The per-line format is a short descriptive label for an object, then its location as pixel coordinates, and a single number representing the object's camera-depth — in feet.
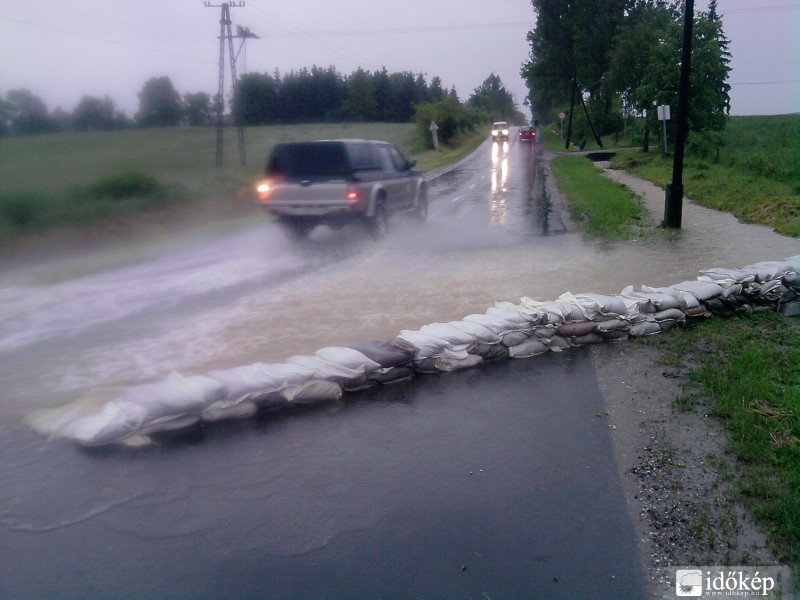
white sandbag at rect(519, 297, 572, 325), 24.49
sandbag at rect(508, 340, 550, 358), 23.70
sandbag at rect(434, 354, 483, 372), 22.39
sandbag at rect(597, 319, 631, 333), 25.14
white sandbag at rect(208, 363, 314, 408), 18.81
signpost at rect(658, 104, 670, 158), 97.96
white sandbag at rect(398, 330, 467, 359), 22.24
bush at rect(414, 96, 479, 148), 129.91
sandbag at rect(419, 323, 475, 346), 22.86
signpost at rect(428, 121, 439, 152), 127.29
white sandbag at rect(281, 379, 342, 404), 19.56
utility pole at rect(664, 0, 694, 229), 47.80
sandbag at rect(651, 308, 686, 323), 25.95
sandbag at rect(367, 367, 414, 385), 21.08
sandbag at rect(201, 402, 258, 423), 18.39
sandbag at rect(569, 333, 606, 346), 24.85
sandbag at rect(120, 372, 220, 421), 17.74
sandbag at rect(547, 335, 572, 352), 24.43
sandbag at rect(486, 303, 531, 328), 24.17
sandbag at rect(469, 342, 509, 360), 23.12
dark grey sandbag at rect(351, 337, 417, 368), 21.18
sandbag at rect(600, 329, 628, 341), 25.18
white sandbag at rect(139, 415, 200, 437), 17.51
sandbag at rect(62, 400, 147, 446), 17.08
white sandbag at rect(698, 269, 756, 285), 27.89
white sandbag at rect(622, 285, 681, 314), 25.91
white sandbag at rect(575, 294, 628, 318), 25.23
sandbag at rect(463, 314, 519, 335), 23.80
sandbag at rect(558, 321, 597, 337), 24.70
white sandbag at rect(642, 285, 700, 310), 26.13
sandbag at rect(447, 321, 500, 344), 23.34
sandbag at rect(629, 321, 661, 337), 25.44
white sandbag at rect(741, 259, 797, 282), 27.81
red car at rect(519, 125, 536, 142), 219.41
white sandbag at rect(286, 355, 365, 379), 20.21
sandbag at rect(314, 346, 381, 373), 20.67
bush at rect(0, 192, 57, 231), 45.73
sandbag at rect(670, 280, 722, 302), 26.86
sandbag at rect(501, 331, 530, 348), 23.68
